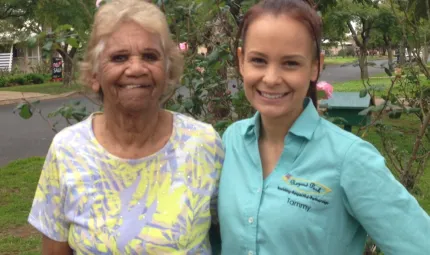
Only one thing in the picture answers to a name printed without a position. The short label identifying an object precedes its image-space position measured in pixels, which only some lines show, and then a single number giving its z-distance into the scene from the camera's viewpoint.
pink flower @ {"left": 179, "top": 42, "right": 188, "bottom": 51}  3.38
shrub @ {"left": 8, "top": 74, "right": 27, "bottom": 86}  28.37
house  36.84
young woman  1.61
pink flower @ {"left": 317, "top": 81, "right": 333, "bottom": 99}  3.16
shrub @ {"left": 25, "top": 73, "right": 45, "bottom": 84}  29.42
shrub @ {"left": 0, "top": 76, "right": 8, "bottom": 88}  27.40
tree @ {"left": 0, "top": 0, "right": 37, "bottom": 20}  19.73
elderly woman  1.95
